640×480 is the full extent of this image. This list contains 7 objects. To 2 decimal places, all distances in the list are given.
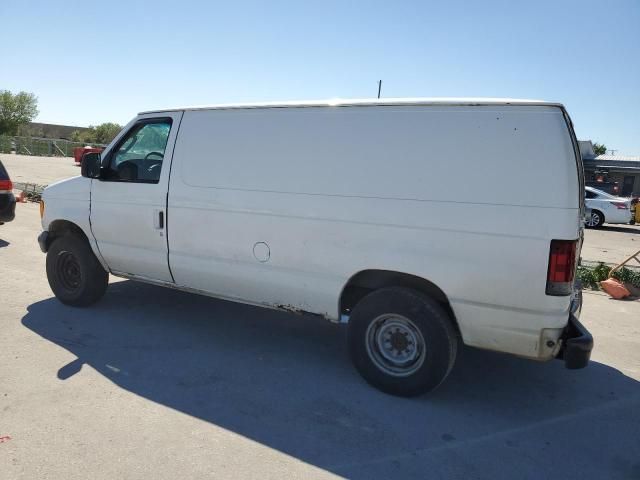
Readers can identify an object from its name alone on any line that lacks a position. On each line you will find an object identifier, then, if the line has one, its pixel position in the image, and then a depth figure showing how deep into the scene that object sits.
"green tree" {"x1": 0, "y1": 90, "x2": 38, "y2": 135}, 62.16
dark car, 8.44
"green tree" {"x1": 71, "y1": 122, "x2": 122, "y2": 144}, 64.56
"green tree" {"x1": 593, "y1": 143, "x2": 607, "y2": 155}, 81.06
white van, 3.25
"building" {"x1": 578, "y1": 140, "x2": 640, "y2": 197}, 29.41
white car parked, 17.48
